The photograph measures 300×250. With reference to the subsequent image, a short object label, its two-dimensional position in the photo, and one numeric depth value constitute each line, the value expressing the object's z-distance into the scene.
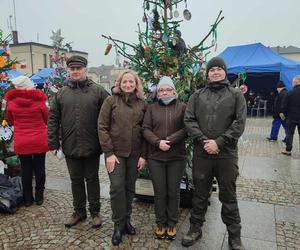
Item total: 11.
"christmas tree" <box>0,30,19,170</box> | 5.07
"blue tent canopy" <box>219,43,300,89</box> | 14.55
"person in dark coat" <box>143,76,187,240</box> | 3.28
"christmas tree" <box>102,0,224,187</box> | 4.04
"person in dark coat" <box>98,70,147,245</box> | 3.28
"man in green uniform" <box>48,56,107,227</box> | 3.51
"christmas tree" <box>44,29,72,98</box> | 9.31
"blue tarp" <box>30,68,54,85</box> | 16.46
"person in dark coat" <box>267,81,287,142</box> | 8.93
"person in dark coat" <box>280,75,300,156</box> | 7.53
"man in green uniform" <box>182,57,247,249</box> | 3.00
